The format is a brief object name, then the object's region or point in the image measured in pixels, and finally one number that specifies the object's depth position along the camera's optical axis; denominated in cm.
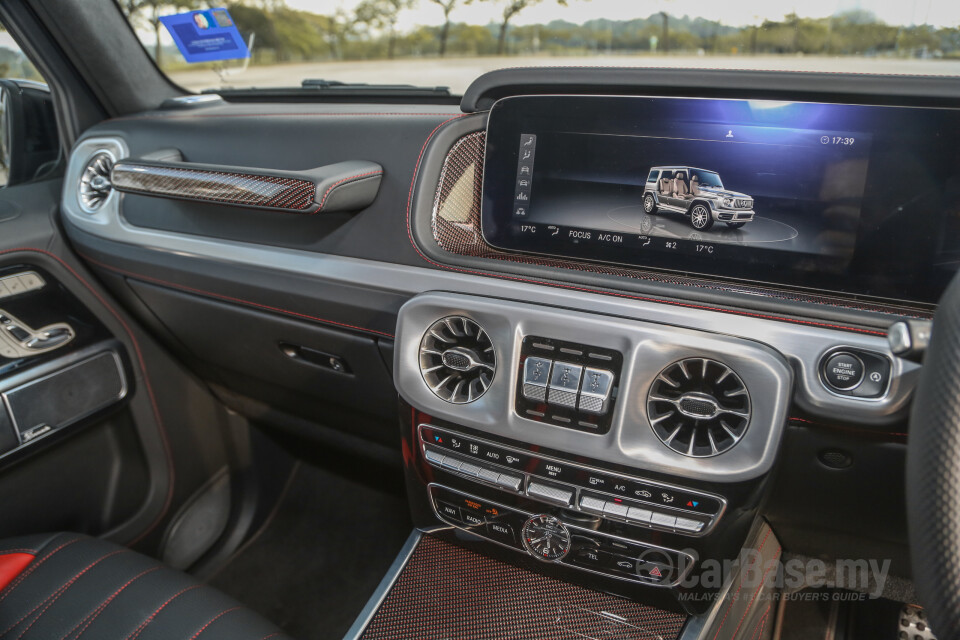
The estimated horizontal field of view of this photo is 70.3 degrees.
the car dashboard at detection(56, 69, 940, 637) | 109
